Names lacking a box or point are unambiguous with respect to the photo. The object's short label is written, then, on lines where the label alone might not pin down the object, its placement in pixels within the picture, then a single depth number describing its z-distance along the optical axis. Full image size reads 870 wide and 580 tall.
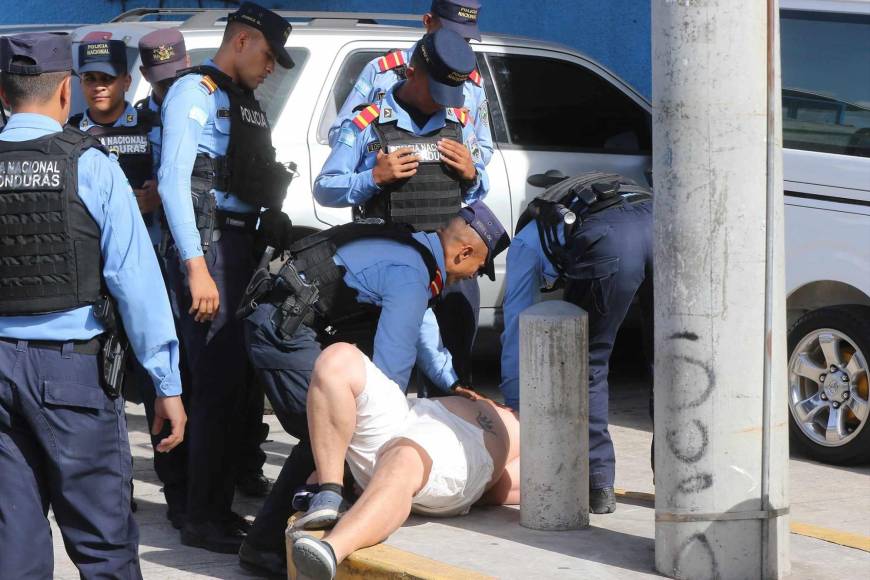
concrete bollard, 9.34
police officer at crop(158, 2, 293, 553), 10.52
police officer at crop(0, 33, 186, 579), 7.46
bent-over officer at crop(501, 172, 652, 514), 10.27
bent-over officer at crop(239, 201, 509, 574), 9.45
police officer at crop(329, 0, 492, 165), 11.42
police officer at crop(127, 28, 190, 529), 11.37
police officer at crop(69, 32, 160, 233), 11.83
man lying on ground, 8.79
